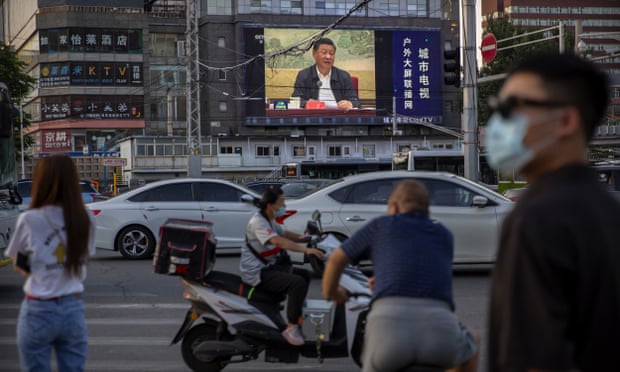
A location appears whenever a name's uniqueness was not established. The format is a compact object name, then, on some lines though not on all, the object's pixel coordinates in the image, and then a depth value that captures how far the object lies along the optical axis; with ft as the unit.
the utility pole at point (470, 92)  69.15
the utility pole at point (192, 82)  137.39
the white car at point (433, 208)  42.27
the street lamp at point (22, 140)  141.20
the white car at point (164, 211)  53.62
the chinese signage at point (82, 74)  273.54
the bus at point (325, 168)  213.25
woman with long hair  15.83
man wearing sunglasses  7.32
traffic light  67.76
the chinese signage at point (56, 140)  276.82
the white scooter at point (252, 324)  22.45
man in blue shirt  14.08
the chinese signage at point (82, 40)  275.59
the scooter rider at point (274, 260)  22.88
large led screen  286.25
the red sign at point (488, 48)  74.54
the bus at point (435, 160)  145.69
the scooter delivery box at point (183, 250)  22.09
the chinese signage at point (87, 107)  274.57
